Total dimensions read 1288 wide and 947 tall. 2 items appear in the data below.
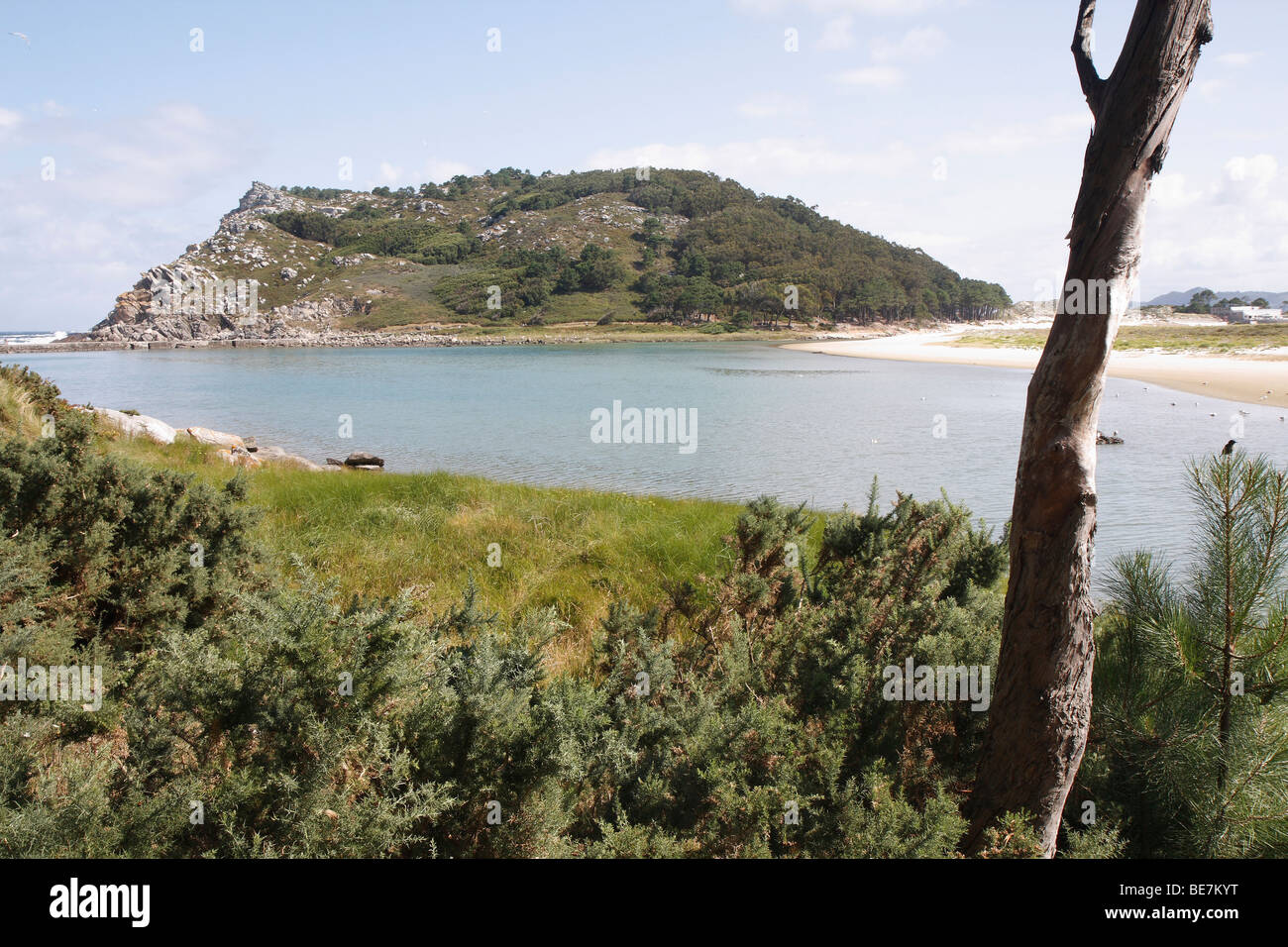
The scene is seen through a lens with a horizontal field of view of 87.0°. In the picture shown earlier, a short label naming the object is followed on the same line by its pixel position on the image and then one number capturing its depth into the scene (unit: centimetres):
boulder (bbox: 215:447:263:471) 1234
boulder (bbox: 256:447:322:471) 1414
